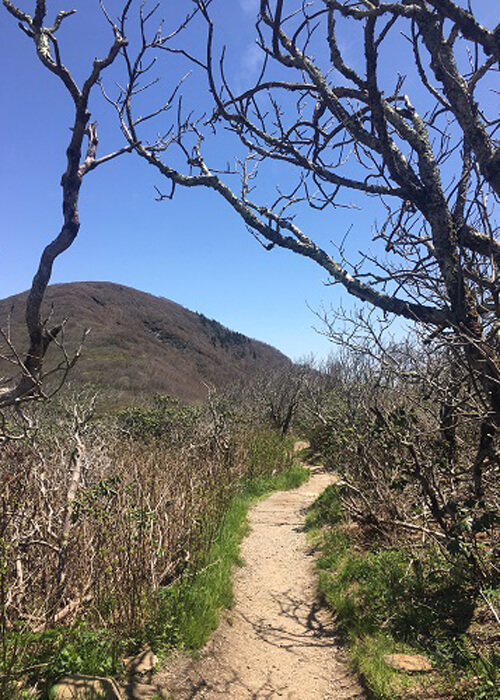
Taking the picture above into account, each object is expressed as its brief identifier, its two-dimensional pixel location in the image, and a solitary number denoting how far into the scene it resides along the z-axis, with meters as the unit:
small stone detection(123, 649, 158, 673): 3.32
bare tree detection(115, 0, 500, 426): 2.18
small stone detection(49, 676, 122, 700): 2.66
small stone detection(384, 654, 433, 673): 3.30
